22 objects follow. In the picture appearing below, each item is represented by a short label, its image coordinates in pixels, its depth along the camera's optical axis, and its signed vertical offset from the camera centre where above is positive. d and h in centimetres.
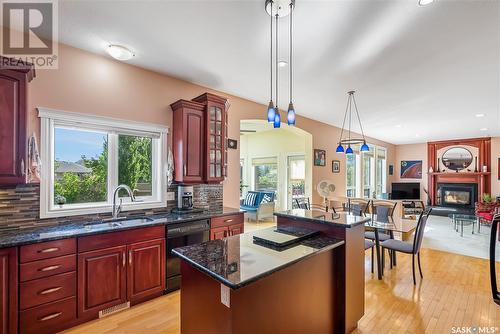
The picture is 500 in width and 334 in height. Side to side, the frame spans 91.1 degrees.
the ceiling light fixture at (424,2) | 190 +130
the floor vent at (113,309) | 243 -145
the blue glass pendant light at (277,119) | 234 +46
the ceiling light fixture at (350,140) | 420 +48
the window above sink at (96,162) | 257 +5
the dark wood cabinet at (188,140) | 330 +37
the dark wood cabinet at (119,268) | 231 -104
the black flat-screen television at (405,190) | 961 -88
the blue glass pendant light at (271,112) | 231 +53
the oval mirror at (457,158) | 880 +37
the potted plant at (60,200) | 265 -36
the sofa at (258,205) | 678 -107
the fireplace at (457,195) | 860 -97
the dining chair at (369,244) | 349 -111
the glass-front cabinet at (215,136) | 347 +45
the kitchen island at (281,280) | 142 -77
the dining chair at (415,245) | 322 -105
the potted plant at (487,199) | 719 -92
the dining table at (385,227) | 336 -84
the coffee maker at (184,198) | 341 -43
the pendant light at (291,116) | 233 +50
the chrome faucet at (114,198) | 284 -37
